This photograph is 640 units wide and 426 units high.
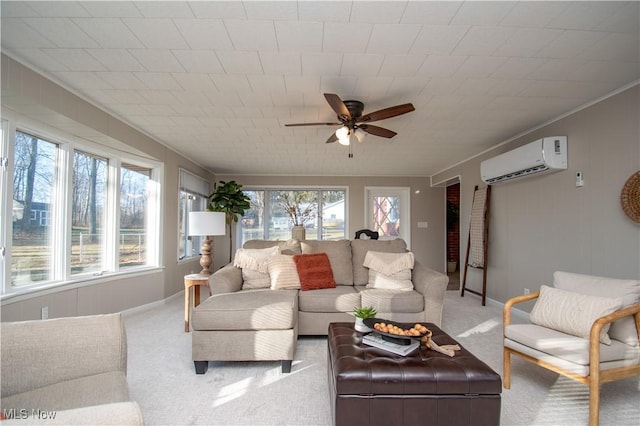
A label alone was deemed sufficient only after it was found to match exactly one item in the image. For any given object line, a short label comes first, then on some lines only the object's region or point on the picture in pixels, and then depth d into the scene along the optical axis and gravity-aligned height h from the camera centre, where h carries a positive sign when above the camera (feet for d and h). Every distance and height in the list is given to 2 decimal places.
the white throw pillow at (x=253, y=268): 11.23 -1.71
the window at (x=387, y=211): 25.52 +0.68
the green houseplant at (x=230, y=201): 21.54 +1.26
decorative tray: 6.21 -2.25
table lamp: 11.83 -0.29
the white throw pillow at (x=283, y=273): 10.90 -1.84
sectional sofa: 8.15 -2.39
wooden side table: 11.22 -2.26
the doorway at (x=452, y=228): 27.17 -0.73
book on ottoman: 5.98 -2.42
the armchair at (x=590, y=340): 5.99 -2.51
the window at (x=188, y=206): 18.34 +0.84
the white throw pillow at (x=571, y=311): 6.64 -2.01
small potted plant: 7.00 -2.19
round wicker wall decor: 8.77 +0.63
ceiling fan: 8.82 +3.00
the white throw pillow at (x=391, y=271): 11.28 -1.84
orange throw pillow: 10.96 -1.81
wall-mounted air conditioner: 11.48 +2.32
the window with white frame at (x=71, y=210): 9.29 +0.33
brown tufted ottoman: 5.20 -2.88
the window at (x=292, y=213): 25.52 +0.51
